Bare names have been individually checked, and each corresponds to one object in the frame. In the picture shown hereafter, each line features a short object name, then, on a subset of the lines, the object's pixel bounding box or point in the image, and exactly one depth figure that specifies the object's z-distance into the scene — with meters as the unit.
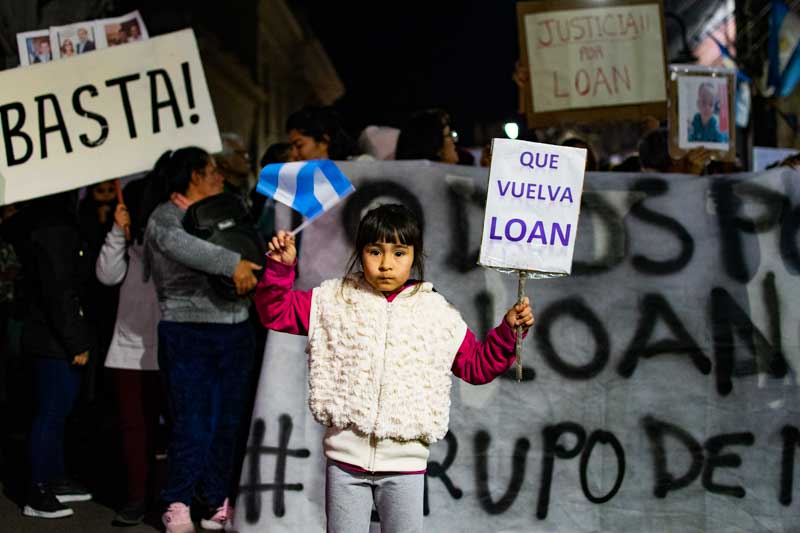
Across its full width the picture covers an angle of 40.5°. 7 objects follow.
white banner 4.69
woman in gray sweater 4.75
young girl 3.38
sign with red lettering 6.22
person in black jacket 5.26
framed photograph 5.65
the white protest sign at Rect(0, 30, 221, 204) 5.44
